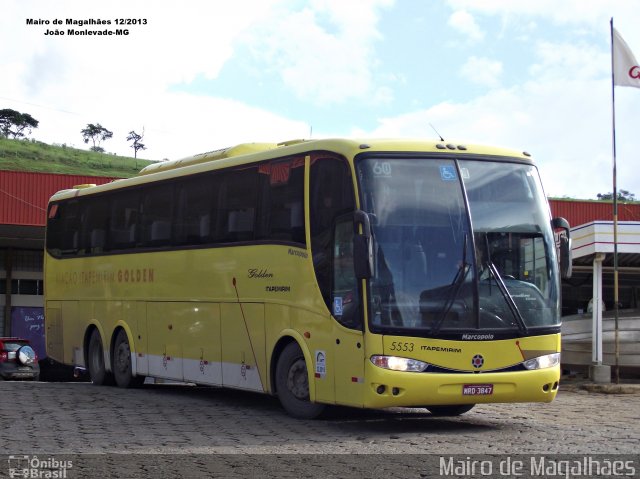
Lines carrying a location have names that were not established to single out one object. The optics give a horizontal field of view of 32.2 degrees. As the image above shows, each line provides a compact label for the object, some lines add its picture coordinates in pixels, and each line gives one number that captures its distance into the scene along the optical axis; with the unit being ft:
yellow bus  40.91
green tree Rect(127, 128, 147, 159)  368.09
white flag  77.66
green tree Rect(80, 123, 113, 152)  419.11
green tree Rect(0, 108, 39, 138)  383.86
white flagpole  72.51
